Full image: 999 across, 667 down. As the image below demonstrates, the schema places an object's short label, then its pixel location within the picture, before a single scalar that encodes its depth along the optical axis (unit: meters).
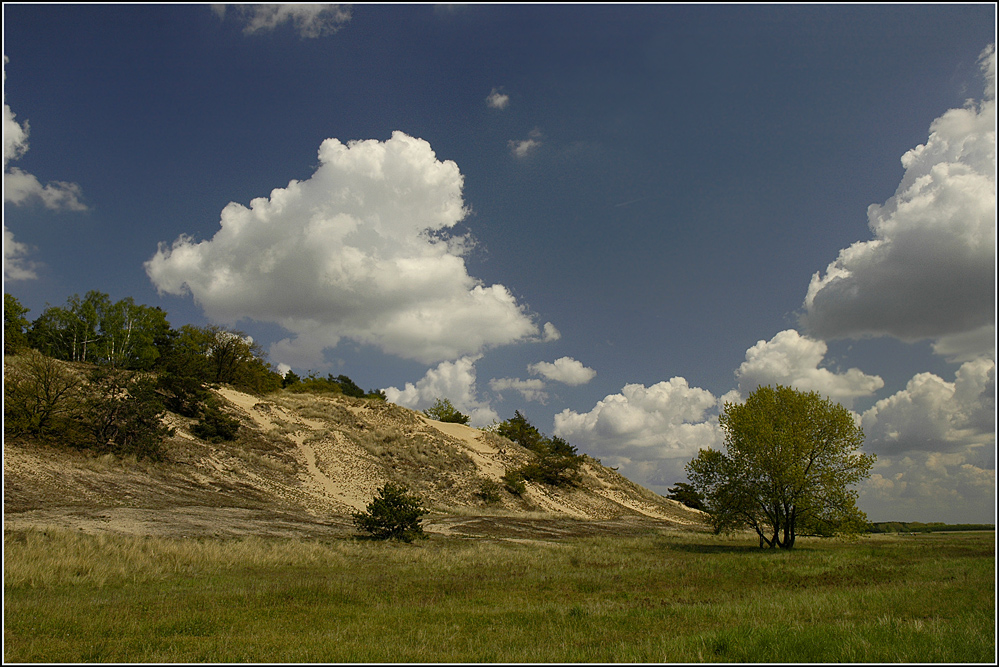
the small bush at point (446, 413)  106.80
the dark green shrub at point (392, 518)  32.53
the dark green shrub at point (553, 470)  73.19
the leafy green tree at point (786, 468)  33.06
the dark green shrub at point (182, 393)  54.50
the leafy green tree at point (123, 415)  40.84
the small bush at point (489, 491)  61.81
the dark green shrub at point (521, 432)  93.44
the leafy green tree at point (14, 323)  69.62
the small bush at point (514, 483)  67.00
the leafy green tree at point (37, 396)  36.91
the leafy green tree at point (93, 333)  74.50
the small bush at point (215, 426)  51.57
